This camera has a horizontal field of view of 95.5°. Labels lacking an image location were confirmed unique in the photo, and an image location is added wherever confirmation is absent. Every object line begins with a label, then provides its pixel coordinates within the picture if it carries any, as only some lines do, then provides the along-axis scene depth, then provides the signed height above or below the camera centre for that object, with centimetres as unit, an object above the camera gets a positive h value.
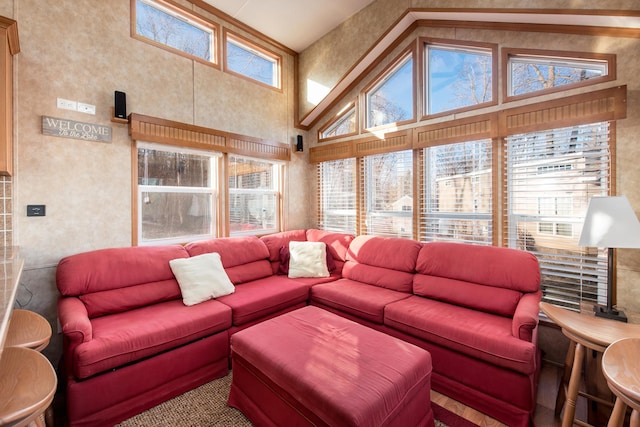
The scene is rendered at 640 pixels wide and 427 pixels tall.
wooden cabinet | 195 +85
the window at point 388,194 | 362 +19
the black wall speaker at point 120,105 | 279 +101
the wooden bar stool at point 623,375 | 115 -71
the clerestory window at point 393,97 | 361 +146
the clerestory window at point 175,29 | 308 +206
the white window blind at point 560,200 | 241 +6
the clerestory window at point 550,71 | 238 +120
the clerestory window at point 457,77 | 301 +143
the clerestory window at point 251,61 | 380 +208
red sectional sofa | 188 -87
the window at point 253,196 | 390 +20
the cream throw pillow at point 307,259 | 354 -63
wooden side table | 162 -73
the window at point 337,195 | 424 +21
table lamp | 187 -15
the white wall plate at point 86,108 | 266 +95
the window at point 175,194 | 314 +19
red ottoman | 142 -91
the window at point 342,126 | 421 +125
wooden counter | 92 -33
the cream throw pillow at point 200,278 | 267 -66
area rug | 187 -137
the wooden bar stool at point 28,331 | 144 -64
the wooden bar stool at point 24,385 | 91 -62
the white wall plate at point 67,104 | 256 +95
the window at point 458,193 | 301 +16
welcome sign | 250 +74
